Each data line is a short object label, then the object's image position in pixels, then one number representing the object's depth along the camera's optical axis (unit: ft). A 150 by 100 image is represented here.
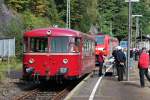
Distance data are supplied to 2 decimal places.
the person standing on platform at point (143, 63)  52.26
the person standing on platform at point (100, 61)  71.72
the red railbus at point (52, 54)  53.70
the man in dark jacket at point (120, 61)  60.99
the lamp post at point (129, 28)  60.46
